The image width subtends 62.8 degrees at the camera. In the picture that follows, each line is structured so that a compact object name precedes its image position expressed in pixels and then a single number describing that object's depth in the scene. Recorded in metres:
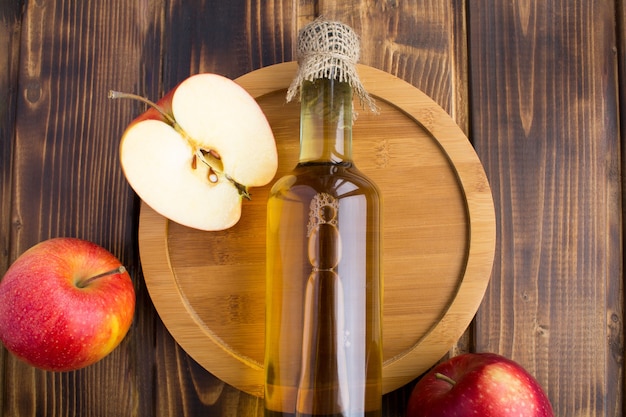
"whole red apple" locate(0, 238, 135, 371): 0.60
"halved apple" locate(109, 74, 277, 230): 0.64
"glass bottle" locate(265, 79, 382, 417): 0.61
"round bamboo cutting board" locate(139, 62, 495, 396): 0.70
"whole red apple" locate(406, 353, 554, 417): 0.58
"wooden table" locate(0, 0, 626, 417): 0.72
